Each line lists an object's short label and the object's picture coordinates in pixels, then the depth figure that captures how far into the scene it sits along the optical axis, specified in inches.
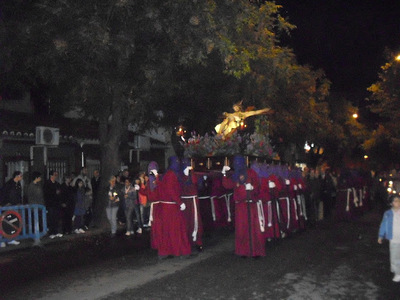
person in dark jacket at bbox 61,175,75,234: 581.9
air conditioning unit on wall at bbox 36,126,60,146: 713.0
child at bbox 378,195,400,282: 339.0
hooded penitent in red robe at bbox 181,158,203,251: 441.1
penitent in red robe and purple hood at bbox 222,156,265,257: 422.9
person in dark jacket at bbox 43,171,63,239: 565.9
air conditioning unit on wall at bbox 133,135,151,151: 935.0
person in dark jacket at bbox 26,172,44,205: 538.0
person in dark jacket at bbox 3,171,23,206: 536.4
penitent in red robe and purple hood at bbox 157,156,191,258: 422.6
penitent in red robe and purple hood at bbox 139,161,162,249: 429.1
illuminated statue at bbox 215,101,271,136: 666.8
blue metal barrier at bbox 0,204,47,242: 489.1
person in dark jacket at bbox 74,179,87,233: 610.9
